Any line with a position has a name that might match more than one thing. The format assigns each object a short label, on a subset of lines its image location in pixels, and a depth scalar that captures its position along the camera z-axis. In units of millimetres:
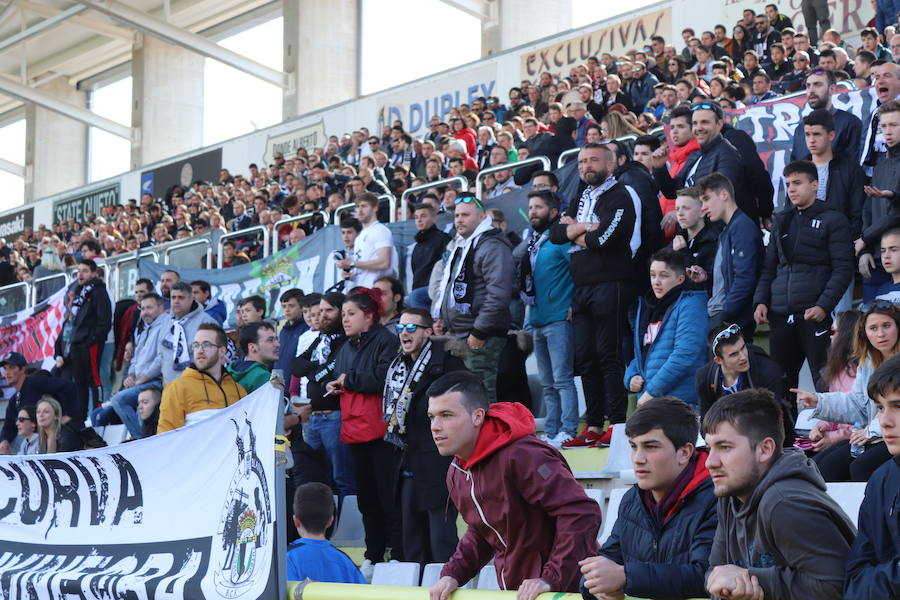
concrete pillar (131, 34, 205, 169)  33906
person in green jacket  9078
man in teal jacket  7973
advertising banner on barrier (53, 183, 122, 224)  28828
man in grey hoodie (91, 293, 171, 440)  10625
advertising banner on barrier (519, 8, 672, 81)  18484
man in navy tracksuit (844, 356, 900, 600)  2930
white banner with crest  4965
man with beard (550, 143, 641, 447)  7582
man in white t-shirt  10320
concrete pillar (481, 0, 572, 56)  25328
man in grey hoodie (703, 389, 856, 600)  3084
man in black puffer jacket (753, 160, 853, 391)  6828
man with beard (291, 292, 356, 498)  8031
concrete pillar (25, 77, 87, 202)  38656
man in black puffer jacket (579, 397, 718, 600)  3471
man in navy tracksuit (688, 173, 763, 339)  7246
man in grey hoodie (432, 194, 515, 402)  8016
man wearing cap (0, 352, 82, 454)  10844
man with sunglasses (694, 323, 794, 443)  6133
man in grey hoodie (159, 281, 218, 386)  10461
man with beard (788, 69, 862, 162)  7930
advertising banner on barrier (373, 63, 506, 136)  21406
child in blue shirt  5352
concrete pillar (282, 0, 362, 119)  29219
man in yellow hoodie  7797
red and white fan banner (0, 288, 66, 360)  14773
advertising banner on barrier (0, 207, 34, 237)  31672
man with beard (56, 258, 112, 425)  12930
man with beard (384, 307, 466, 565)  6766
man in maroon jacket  4133
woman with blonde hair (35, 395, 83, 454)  9773
